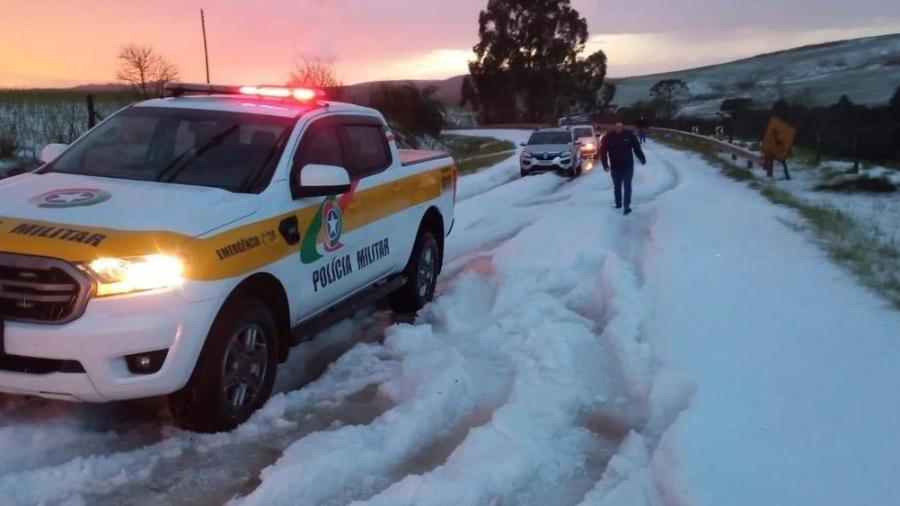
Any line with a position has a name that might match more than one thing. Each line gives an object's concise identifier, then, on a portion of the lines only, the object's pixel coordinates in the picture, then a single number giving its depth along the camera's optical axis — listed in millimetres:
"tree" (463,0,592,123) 79375
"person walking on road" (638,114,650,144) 45972
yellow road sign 20938
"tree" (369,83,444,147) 54500
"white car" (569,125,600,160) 32156
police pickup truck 4414
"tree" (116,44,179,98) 24406
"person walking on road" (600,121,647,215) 15039
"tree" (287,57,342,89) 37531
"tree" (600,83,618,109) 94688
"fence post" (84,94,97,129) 15105
